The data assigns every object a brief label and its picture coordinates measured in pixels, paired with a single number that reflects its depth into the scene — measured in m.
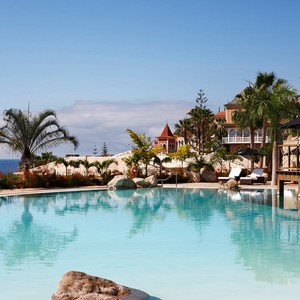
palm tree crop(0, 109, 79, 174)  29.55
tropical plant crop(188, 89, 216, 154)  60.20
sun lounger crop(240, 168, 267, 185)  29.77
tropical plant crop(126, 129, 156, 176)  35.09
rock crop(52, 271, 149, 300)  6.90
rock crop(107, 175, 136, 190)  29.16
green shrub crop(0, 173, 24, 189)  28.31
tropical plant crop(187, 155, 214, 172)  35.28
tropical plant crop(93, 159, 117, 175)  33.12
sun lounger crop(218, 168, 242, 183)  29.78
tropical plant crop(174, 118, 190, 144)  63.56
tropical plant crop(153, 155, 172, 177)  35.66
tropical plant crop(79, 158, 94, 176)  33.30
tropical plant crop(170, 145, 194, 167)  38.06
